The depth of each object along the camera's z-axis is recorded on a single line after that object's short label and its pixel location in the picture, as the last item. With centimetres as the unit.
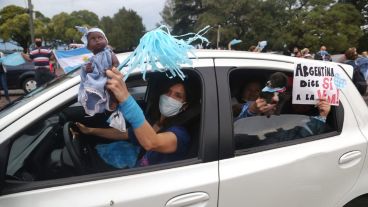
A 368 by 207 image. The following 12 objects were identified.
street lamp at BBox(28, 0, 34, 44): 1949
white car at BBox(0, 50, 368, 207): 177
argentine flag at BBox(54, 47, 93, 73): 382
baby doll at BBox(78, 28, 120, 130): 179
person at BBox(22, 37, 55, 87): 978
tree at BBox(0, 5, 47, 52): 5106
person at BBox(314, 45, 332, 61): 1315
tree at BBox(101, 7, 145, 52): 6910
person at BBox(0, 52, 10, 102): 1112
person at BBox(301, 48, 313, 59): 1220
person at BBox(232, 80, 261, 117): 242
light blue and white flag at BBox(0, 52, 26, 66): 451
